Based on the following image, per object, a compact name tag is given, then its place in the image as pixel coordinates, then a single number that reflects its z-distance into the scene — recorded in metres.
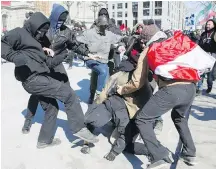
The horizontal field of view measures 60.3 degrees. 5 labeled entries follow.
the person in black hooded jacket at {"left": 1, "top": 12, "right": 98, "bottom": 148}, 2.10
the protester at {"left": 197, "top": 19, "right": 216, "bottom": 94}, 3.44
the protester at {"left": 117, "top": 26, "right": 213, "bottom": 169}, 1.86
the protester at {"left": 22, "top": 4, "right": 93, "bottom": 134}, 2.53
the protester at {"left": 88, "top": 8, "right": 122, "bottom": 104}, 3.65
